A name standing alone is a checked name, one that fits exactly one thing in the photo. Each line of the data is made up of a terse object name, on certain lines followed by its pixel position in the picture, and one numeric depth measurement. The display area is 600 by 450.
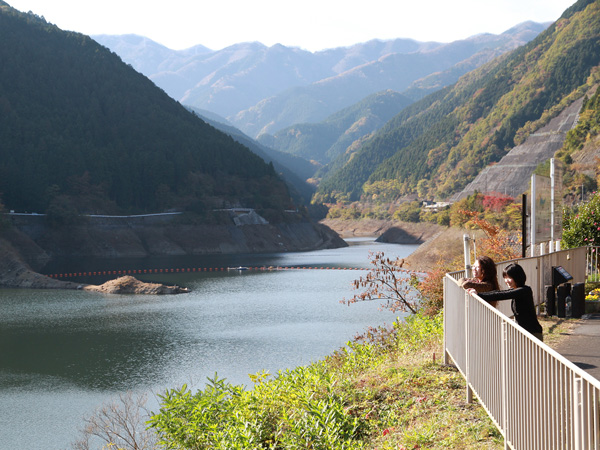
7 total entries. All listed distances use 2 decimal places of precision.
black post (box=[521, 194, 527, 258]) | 16.36
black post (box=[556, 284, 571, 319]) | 13.24
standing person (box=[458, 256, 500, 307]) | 8.46
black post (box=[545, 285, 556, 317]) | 13.62
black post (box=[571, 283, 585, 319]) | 13.20
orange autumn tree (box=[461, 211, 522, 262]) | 23.58
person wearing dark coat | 7.96
